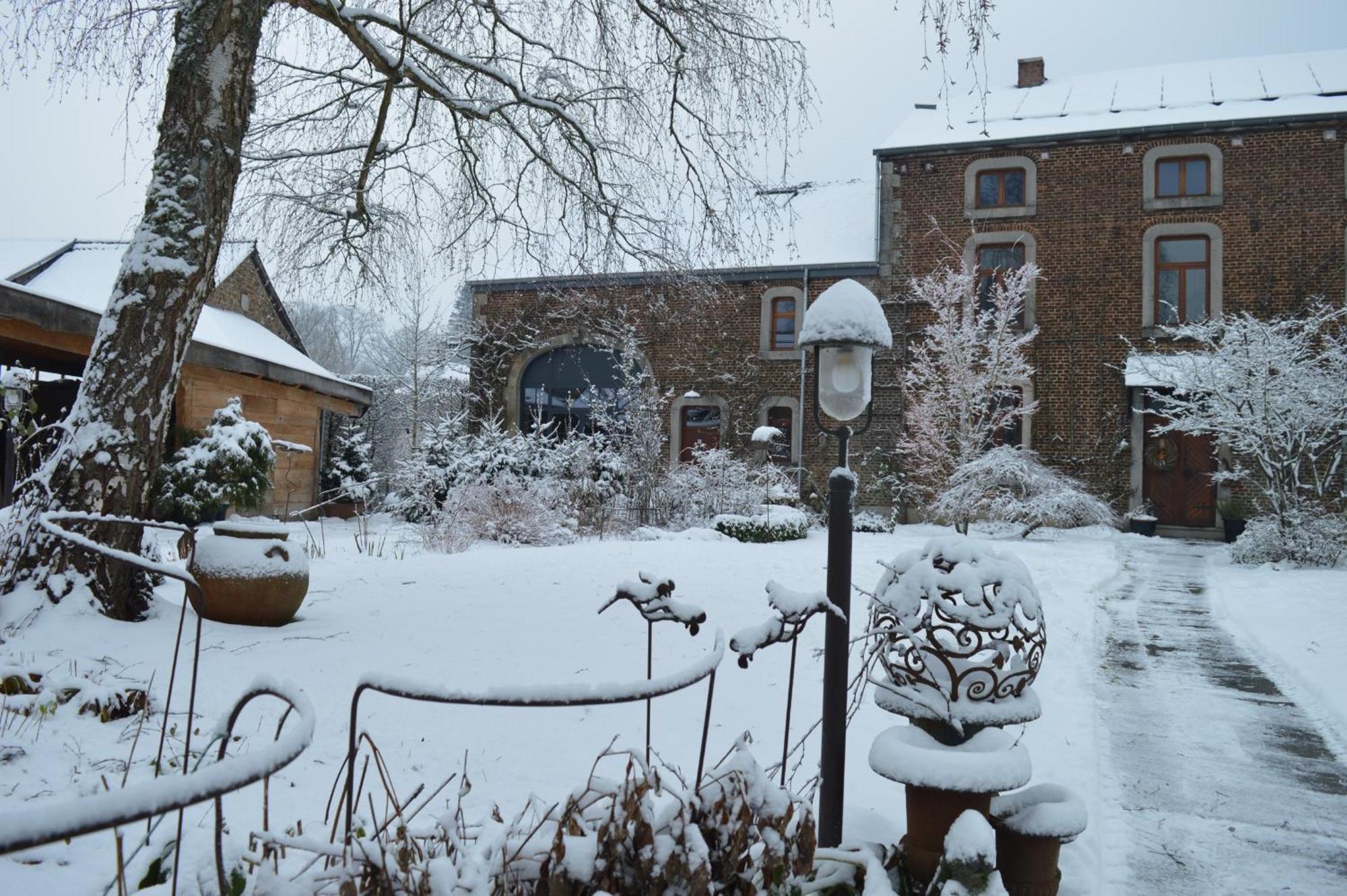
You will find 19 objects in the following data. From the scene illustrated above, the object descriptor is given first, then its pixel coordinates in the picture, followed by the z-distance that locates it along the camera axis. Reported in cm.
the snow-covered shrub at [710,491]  1270
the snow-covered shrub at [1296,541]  944
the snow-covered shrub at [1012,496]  1301
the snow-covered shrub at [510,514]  1003
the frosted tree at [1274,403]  992
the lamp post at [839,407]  246
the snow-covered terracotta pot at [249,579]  474
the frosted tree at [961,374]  1498
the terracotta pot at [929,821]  225
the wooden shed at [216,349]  758
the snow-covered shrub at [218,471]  880
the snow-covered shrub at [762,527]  1134
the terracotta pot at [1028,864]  230
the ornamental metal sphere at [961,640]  237
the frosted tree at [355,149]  430
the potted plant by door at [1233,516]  1339
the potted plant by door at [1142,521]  1460
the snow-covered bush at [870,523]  1443
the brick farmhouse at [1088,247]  1479
